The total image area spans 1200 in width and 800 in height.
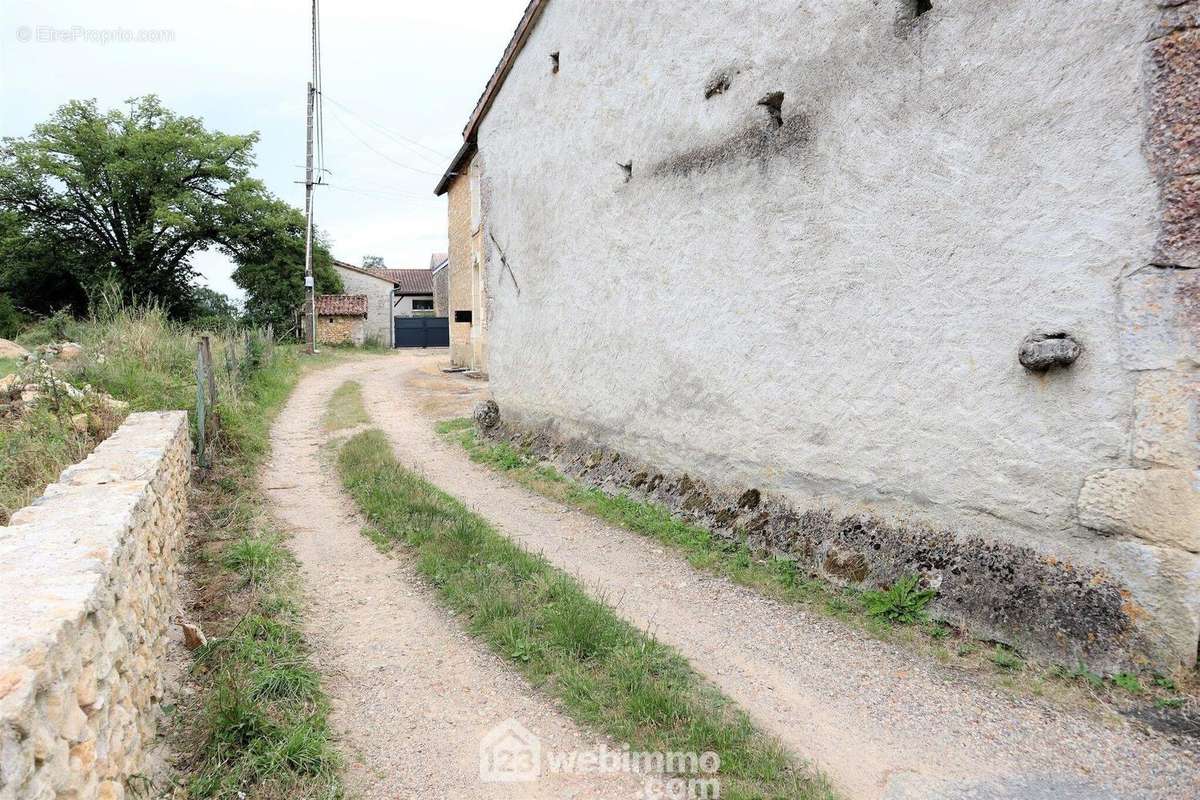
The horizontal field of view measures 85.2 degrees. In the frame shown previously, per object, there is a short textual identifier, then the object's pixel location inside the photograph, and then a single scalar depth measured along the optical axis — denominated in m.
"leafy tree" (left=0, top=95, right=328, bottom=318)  24.75
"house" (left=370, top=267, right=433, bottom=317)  44.00
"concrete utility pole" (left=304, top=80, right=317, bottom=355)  22.64
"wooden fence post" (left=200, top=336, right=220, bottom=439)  7.64
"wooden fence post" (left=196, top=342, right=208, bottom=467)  7.12
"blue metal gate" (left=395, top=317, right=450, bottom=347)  34.72
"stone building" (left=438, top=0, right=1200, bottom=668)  3.25
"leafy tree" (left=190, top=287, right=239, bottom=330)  27.70
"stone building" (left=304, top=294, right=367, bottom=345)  28.77
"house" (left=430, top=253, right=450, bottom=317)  37.66
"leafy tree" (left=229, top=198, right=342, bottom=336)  27.25
